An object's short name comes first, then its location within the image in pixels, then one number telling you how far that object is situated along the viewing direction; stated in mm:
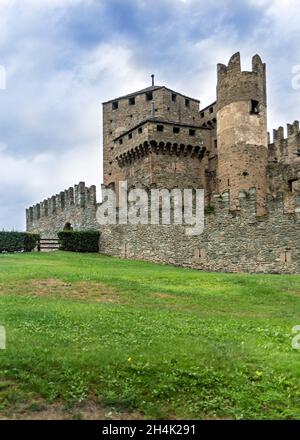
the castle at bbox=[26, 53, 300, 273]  26797
